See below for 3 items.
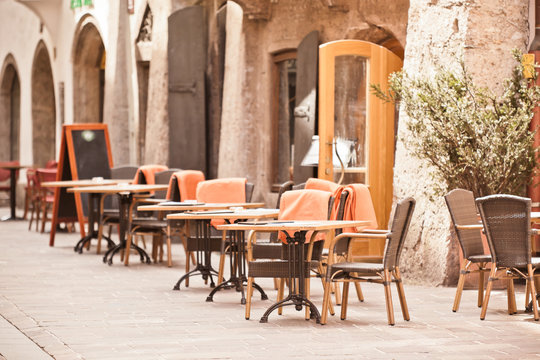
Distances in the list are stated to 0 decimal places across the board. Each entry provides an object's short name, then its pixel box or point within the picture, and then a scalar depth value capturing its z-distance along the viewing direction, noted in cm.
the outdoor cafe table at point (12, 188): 2675
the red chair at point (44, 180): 2238
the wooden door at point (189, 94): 2076
